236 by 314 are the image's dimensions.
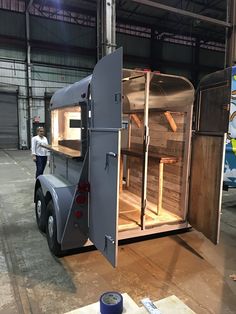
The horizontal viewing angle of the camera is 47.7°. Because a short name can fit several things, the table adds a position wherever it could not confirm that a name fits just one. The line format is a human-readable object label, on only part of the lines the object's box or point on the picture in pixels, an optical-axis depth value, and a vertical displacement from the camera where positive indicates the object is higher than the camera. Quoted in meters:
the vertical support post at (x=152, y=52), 18.22 +4.99
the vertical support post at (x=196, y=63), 19.38 +4.60
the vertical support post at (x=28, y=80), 15.08 +2.57
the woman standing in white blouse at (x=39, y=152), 6.37 -0.70
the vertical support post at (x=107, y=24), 6.78 +2.59
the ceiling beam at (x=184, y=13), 6.94 +3.28
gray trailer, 2.50 -0.45
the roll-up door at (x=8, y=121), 15.97 +0.11
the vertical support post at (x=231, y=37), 7.93 +2.69
